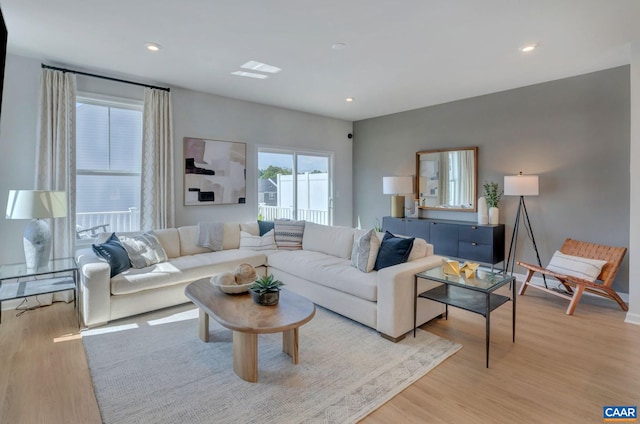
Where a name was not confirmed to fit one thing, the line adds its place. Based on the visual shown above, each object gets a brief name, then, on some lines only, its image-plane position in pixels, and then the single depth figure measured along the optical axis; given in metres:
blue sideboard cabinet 4.50
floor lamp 4.21
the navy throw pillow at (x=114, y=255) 3.19
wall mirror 5.10
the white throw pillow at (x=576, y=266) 3.52
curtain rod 3.62
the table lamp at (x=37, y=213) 3.05
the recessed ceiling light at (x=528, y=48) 3.17
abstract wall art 4.72
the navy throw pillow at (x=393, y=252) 3.12
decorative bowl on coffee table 2.62
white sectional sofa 2.84
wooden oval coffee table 2.11
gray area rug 1.93
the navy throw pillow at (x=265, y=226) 4.72
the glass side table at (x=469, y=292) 2.50
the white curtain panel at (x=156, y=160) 4.28
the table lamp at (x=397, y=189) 5.61
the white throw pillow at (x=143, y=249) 3.51
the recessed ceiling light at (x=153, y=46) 3.19
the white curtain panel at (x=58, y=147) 3.59
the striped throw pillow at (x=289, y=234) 4.55
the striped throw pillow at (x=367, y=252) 3.22
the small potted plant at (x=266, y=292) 2.42
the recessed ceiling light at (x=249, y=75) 4.01
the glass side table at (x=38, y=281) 2.96
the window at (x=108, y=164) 3.98
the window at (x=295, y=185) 5.68
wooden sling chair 3.41
